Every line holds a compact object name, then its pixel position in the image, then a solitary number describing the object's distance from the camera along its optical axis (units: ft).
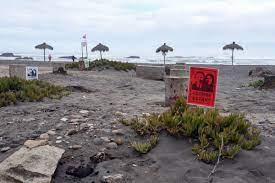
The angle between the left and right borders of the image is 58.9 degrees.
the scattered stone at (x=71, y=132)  11.17
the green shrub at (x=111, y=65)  41.12
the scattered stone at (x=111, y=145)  10.48
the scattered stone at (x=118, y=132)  11.09
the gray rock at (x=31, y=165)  9.26
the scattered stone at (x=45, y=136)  10.87
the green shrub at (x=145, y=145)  10.21
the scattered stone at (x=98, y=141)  10.65
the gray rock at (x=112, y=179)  9.23
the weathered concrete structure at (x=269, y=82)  25.63
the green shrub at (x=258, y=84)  26.49
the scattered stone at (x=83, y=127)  11.43
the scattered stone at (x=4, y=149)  10.67
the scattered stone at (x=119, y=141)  10.58
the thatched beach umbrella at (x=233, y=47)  65.03
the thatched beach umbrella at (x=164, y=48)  65.08
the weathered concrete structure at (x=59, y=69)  32.64
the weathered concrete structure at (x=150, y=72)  32.81
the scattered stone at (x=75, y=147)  10.41
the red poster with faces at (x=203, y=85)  10.95
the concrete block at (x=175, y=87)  14.74
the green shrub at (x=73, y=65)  42.79
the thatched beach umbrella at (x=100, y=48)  63.34
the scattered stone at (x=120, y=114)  12.89
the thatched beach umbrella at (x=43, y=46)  73.70
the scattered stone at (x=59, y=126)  11.62
